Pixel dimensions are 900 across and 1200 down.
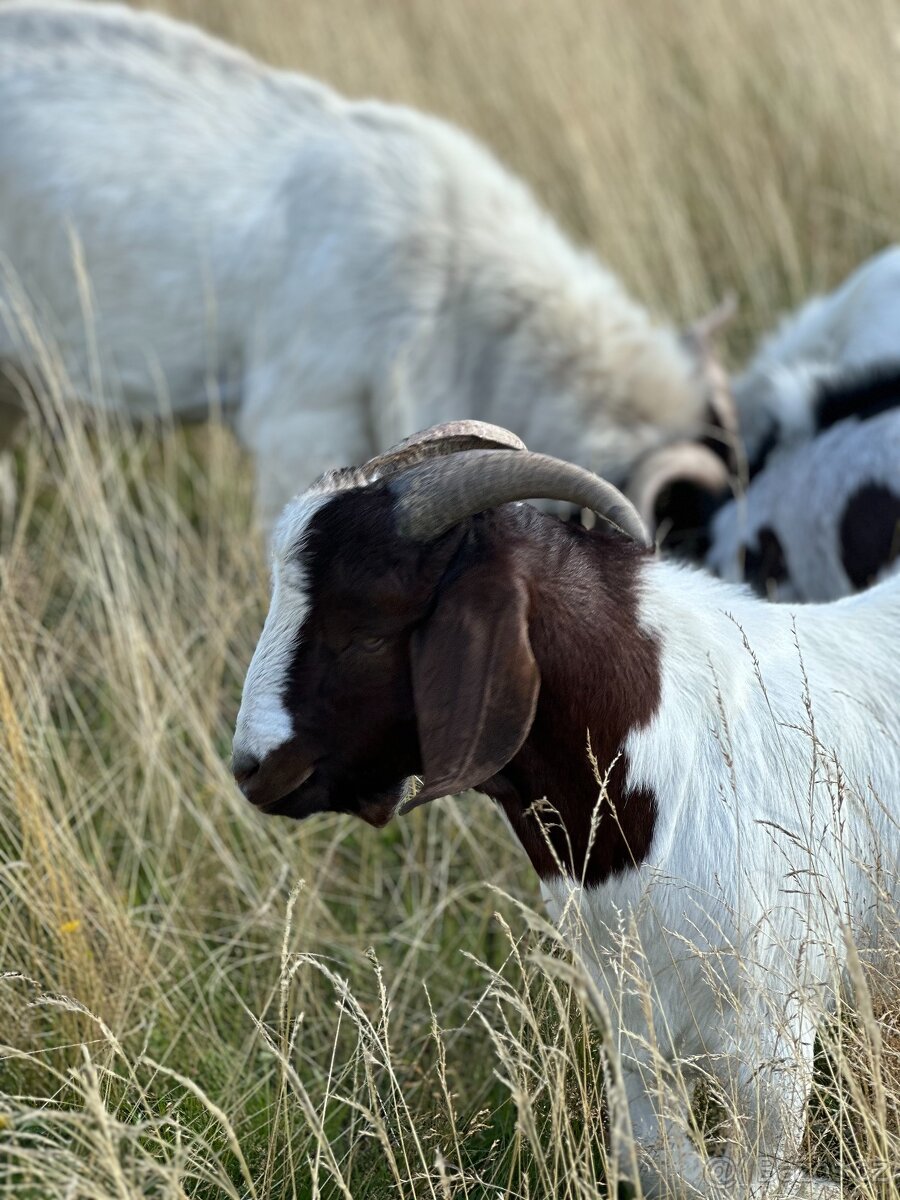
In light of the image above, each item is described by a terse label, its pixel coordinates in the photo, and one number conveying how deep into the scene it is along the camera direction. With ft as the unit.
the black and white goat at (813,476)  14.53
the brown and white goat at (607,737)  7.69
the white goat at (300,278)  16.57
